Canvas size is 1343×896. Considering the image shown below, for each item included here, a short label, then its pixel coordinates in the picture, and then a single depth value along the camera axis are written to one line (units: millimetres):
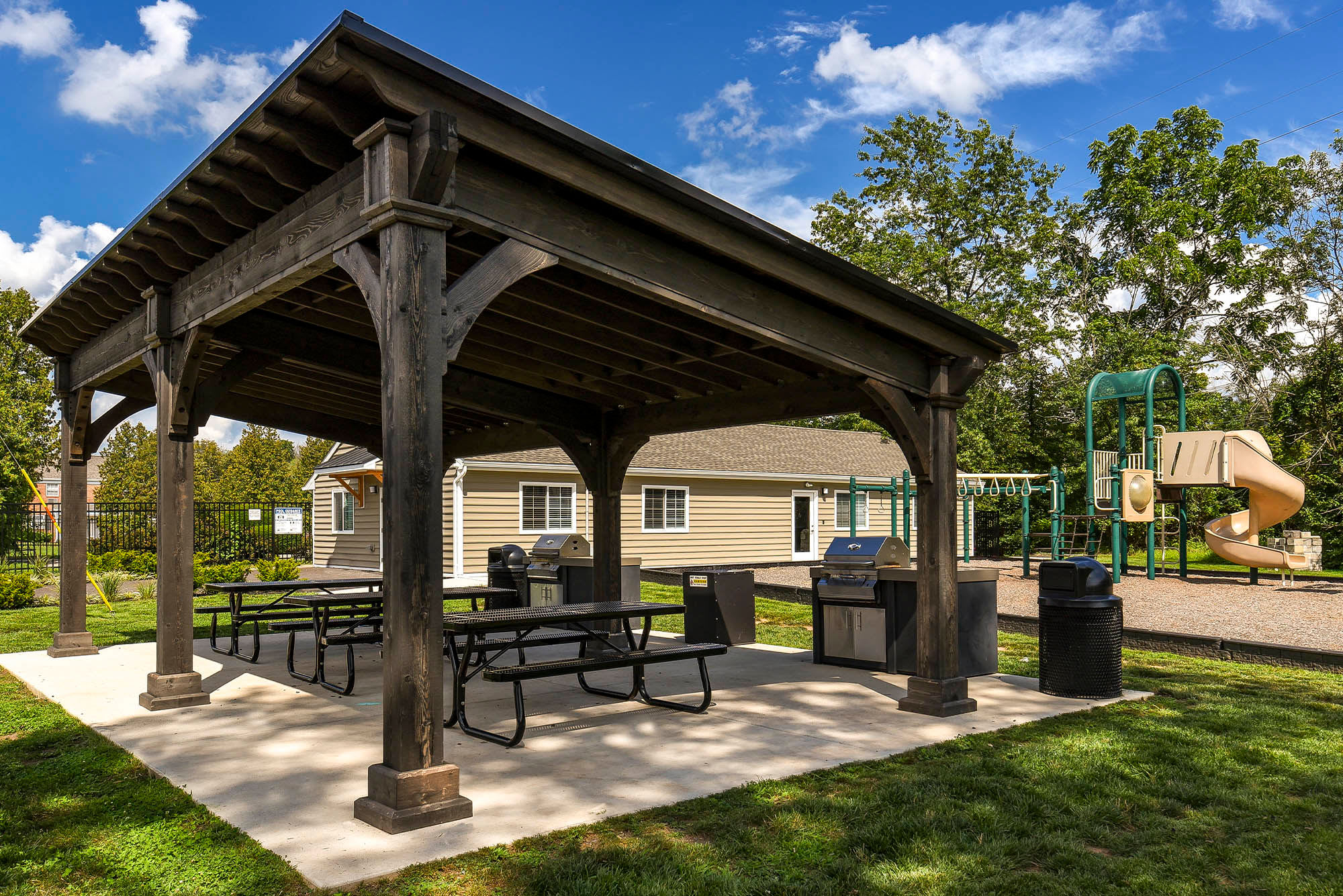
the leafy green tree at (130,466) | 36469
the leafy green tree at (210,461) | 58000
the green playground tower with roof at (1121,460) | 15891
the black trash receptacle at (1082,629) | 6863
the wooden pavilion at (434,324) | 4070
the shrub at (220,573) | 16047
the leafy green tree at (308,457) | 54531
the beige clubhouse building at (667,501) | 18750
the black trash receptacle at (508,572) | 11539
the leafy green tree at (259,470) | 44406
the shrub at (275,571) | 16406
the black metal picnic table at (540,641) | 5547
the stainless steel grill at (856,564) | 8266
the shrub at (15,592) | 14539
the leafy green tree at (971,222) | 31578
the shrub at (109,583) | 14891
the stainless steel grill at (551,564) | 11359
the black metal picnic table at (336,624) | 7250
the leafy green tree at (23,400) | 28766
